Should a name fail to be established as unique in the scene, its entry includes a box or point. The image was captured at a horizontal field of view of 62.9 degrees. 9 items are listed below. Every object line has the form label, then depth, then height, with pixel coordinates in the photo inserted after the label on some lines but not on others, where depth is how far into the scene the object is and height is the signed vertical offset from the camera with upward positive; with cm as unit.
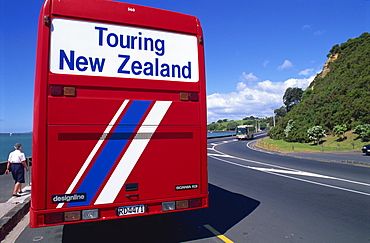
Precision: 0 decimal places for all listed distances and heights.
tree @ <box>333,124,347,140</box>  3547 -47
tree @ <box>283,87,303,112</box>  9075 +929
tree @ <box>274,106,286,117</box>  11175 +568
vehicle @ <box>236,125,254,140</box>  6194 -100
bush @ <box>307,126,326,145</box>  3700 -82
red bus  429 +23
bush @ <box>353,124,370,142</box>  3108 -55
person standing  888 -106
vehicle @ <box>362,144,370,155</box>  2207 -171
